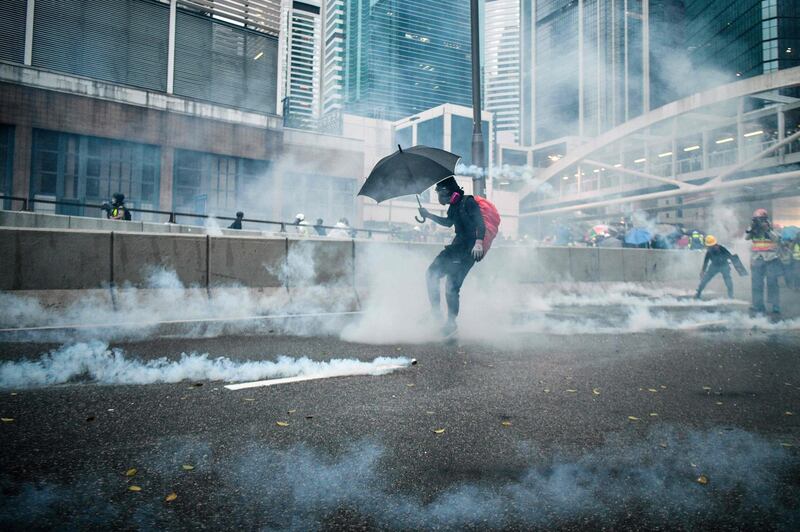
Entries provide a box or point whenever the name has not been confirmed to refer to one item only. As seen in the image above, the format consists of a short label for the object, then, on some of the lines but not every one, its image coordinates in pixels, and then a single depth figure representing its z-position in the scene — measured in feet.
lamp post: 28.17
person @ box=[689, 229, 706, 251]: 67.80
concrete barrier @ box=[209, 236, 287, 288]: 20.34
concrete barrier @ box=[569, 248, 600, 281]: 36.01
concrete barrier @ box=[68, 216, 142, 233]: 42.32
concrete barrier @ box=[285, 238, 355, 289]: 22.39
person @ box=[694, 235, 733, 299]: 35.32
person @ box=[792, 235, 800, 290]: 43.29
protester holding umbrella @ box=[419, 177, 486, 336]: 18.49
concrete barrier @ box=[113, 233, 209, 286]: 18.24
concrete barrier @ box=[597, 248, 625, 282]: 38.11
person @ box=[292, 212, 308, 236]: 55.89
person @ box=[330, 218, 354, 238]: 56.87
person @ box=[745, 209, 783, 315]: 27.35
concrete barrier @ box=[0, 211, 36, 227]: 37.17
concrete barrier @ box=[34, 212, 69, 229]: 39.96
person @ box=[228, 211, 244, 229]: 49.44
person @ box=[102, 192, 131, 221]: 45.78
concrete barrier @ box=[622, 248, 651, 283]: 40.09
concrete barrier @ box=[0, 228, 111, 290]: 16.26
